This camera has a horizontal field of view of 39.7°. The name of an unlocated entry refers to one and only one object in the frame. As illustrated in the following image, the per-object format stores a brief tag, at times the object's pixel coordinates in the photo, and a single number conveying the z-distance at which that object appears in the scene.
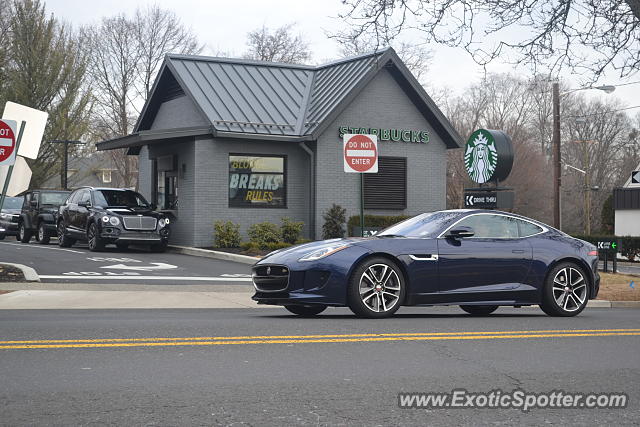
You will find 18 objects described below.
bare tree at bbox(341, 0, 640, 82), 17.31
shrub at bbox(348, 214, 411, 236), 27.62
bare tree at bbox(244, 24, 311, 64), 58.34
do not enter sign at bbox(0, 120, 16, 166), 15.08
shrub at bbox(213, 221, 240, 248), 25.59
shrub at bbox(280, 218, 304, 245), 26.08
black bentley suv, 23.92
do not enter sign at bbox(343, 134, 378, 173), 17.14
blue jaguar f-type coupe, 10.37
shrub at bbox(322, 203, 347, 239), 27.45
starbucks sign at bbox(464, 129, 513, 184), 20.03
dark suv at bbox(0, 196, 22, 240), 34.22
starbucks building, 26.56
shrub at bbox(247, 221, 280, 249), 25.61
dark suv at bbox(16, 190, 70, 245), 29.83
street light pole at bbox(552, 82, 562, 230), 33.38
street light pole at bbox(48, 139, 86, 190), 43.62
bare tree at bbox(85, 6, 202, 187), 53.06
